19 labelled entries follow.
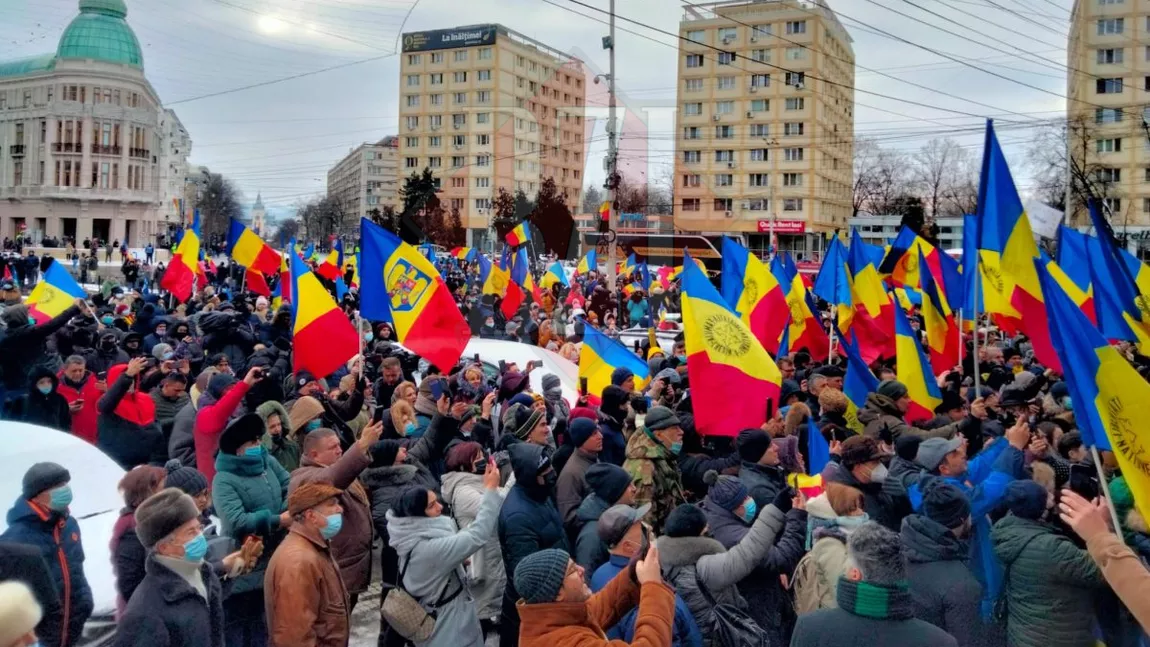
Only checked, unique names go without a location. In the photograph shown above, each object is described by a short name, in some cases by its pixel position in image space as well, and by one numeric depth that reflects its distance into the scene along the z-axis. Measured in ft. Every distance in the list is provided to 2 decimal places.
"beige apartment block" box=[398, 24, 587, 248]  277.85
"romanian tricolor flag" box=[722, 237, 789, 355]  35.58
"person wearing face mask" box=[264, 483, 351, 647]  13.37
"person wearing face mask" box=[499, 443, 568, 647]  16.12
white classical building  242.37
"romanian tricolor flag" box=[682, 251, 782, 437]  22.00
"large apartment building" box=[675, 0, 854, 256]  220.84
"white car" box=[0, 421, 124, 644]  16.53
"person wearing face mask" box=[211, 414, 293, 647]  16.03
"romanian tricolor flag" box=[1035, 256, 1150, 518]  12.84
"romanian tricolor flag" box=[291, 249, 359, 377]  26.17
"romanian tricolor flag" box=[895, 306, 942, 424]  27.40
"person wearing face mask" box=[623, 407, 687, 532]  18.90
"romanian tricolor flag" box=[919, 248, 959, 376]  35.81
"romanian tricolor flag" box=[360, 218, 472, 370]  28.17
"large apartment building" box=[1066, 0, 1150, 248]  192.34
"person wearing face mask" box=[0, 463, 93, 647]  13.93
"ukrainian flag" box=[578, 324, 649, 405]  32.37
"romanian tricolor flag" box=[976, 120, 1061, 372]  24.32
